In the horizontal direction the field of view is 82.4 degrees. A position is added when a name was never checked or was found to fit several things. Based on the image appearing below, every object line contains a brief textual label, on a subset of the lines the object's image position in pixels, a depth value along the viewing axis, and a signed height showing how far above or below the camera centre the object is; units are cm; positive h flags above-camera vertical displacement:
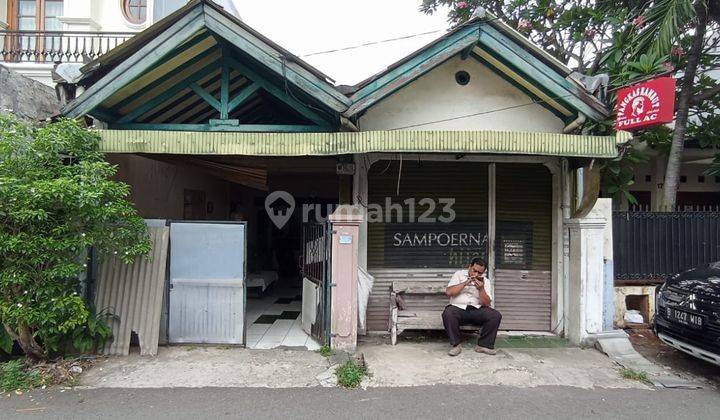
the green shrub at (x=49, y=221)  399 -3
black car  430 -100
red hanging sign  492 +149
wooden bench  557 -124
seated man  527 -115
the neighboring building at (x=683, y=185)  1005 +97
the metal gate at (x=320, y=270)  532 -69
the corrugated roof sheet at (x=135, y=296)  500 -95
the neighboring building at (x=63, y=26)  819 +428
